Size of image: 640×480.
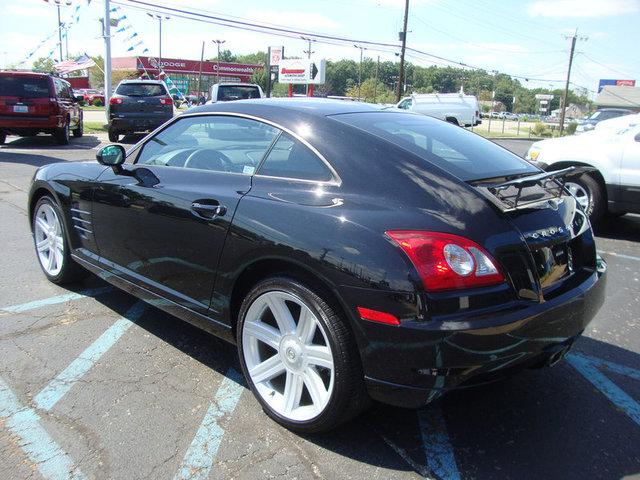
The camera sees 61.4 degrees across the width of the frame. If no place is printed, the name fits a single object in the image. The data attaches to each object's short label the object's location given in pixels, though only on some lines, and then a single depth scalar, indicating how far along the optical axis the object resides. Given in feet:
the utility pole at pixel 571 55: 186.76
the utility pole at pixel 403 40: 117.44
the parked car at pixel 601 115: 89.59
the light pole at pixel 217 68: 247.70
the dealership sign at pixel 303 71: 99.55
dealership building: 253.24
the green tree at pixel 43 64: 254.76
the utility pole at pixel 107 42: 71.26
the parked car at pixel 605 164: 20.85
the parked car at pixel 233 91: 55.31
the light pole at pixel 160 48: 220.43
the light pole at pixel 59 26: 80.25
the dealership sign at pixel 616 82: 325.83
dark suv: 50.01
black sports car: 7.02
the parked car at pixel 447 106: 94.79
